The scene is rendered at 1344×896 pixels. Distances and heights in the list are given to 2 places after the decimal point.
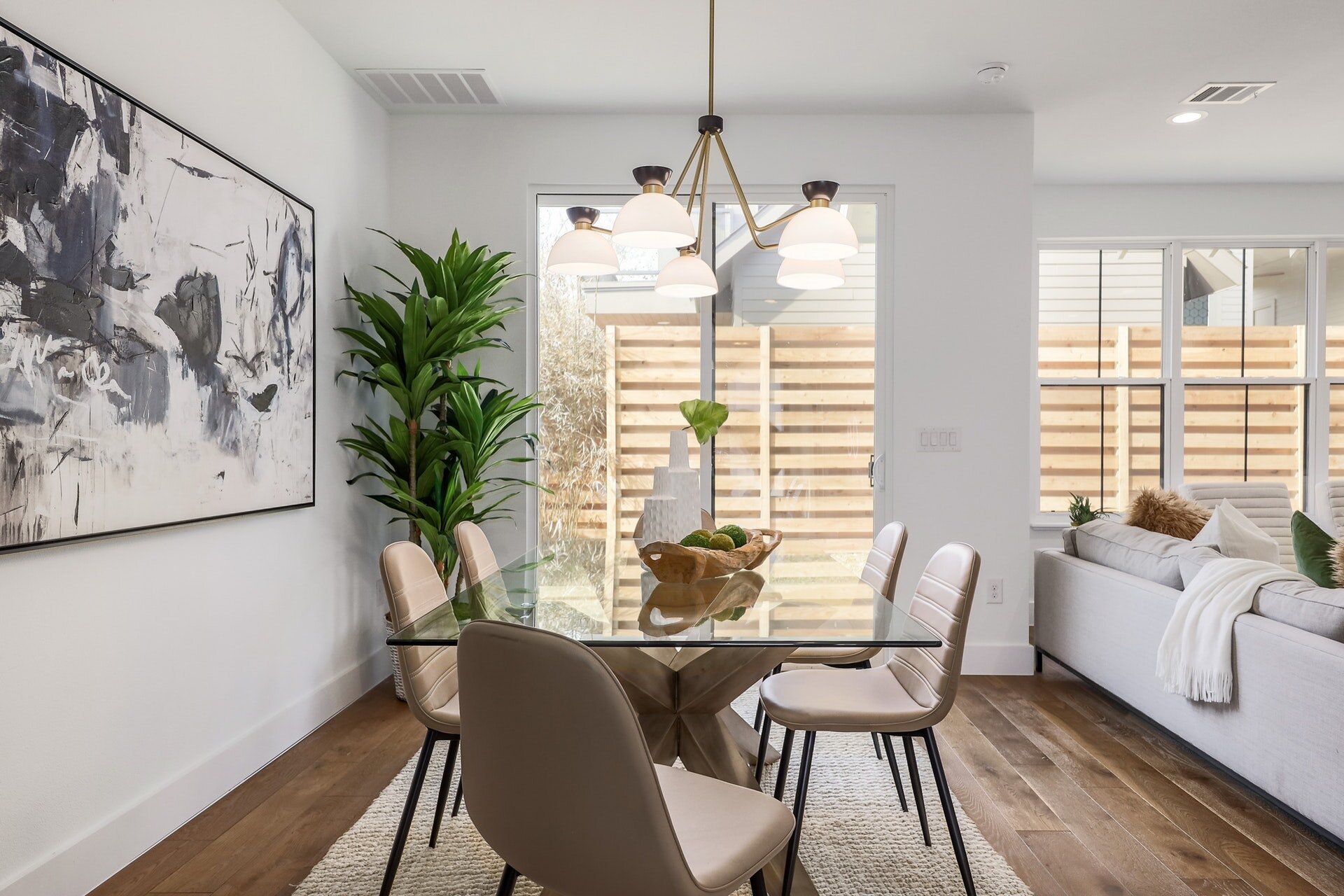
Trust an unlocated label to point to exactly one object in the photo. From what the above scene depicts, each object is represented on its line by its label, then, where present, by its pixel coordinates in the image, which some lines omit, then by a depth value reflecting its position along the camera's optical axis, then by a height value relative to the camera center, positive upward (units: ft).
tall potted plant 10.94 +0.56
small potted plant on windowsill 13.32 -1.21
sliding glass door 13.33 +0.74
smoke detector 11.07 +4.94
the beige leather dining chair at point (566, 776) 3.58 -1.54
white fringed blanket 8.28 -1.95
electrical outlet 12.93 -2.39
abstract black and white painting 5.79 +0.97
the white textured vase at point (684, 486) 7.32 -0.45
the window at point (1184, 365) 16.61 +1.49
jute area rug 6.48 -3.53
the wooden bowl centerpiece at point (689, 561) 6.37 -1.00
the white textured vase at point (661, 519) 7.23 -0.72
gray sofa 6.98 -2.40
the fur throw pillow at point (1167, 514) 11.93 -1.10
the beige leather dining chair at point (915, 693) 6.20 -2.08
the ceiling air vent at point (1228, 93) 11.62 +4.95
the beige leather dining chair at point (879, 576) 7.93 -1.40
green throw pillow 9.19 -1.25
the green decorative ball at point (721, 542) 6.81 -0.87
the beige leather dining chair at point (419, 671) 6.17 -1.86
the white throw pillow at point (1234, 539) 10.50 -1.27
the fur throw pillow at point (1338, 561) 8.36 -1.24
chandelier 6.77 +1.71
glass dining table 5.06 -1.23
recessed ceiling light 12.70 +4.96
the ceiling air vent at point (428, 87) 11.40 +4.96
